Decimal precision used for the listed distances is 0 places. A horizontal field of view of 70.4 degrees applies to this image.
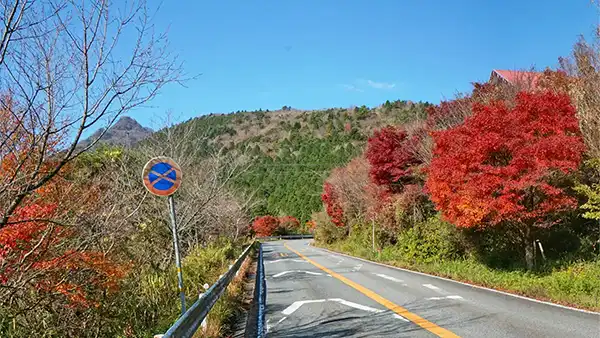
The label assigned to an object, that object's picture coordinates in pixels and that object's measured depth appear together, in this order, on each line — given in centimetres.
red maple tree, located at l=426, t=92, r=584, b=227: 1166
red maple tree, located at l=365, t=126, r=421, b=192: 2405
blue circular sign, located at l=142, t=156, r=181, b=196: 612
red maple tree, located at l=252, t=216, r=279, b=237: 7194
